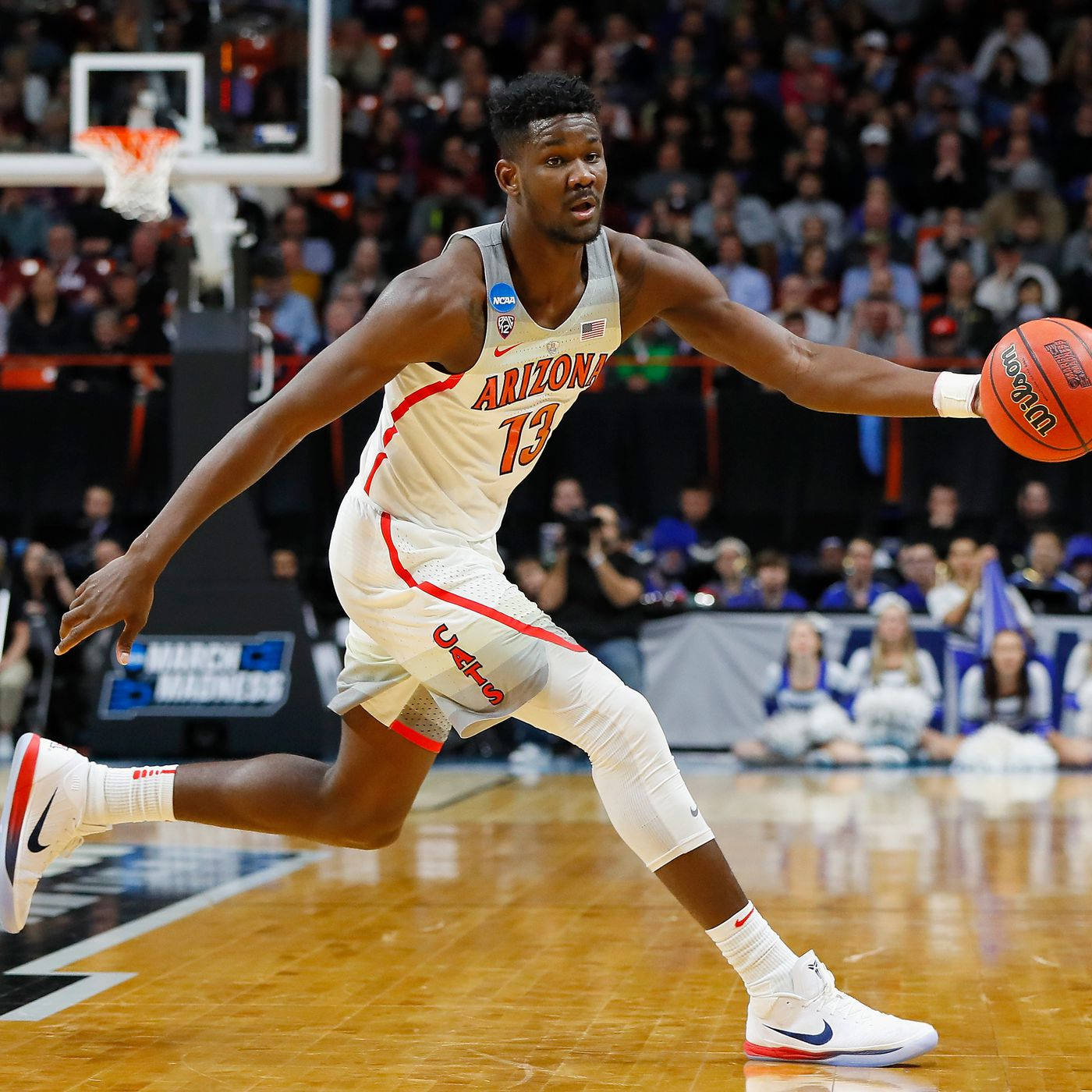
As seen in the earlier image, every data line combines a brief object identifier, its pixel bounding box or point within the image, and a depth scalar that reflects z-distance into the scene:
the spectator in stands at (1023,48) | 16.62
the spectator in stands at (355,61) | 17.36
